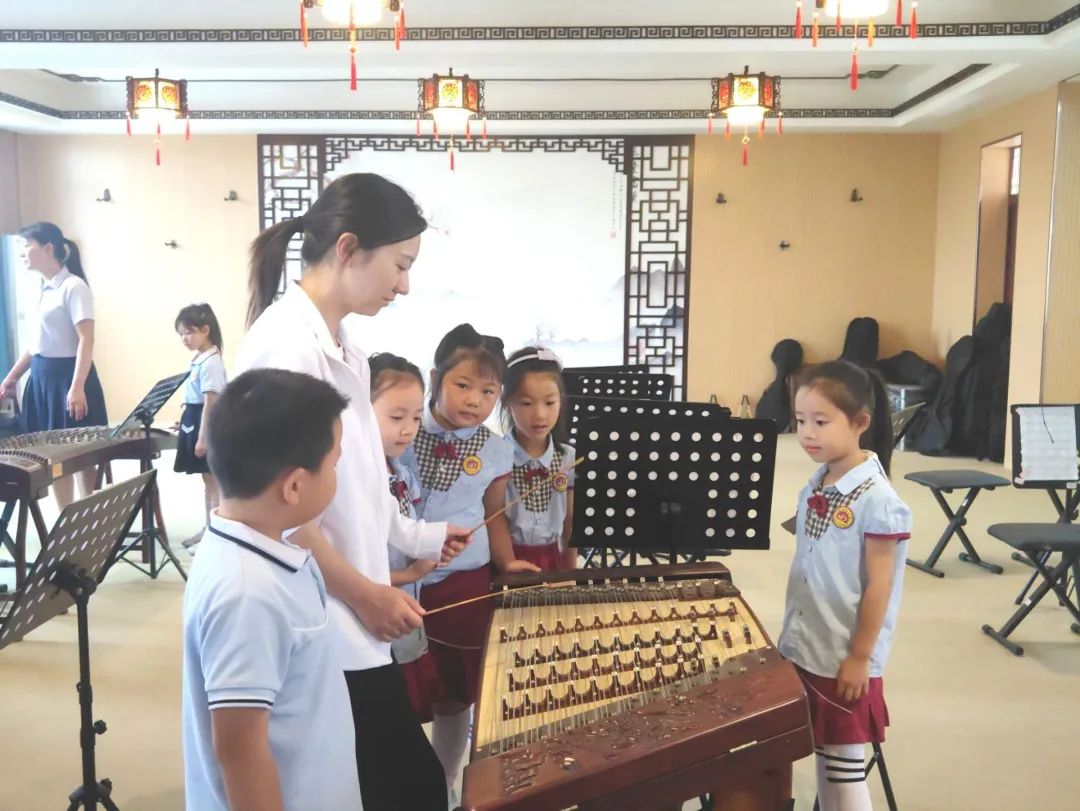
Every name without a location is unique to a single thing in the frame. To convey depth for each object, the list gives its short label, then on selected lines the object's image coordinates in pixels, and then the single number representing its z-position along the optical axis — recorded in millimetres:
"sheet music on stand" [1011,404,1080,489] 3980
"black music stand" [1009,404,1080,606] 3979
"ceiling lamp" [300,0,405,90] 3799
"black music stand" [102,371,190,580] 4098
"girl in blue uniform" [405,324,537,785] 2107
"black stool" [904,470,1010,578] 4438
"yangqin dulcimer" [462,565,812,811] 1076
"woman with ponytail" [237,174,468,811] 1340
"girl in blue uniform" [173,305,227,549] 4480
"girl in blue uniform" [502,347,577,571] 2311
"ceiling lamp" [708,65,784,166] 5434
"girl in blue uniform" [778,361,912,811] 1840
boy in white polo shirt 1114
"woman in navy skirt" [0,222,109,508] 4523
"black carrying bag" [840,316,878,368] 8320
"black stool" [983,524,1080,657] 3365
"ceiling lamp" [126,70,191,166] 5652
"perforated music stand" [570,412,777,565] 2057
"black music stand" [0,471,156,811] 1955
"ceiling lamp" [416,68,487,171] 5738
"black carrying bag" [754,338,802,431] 8438
